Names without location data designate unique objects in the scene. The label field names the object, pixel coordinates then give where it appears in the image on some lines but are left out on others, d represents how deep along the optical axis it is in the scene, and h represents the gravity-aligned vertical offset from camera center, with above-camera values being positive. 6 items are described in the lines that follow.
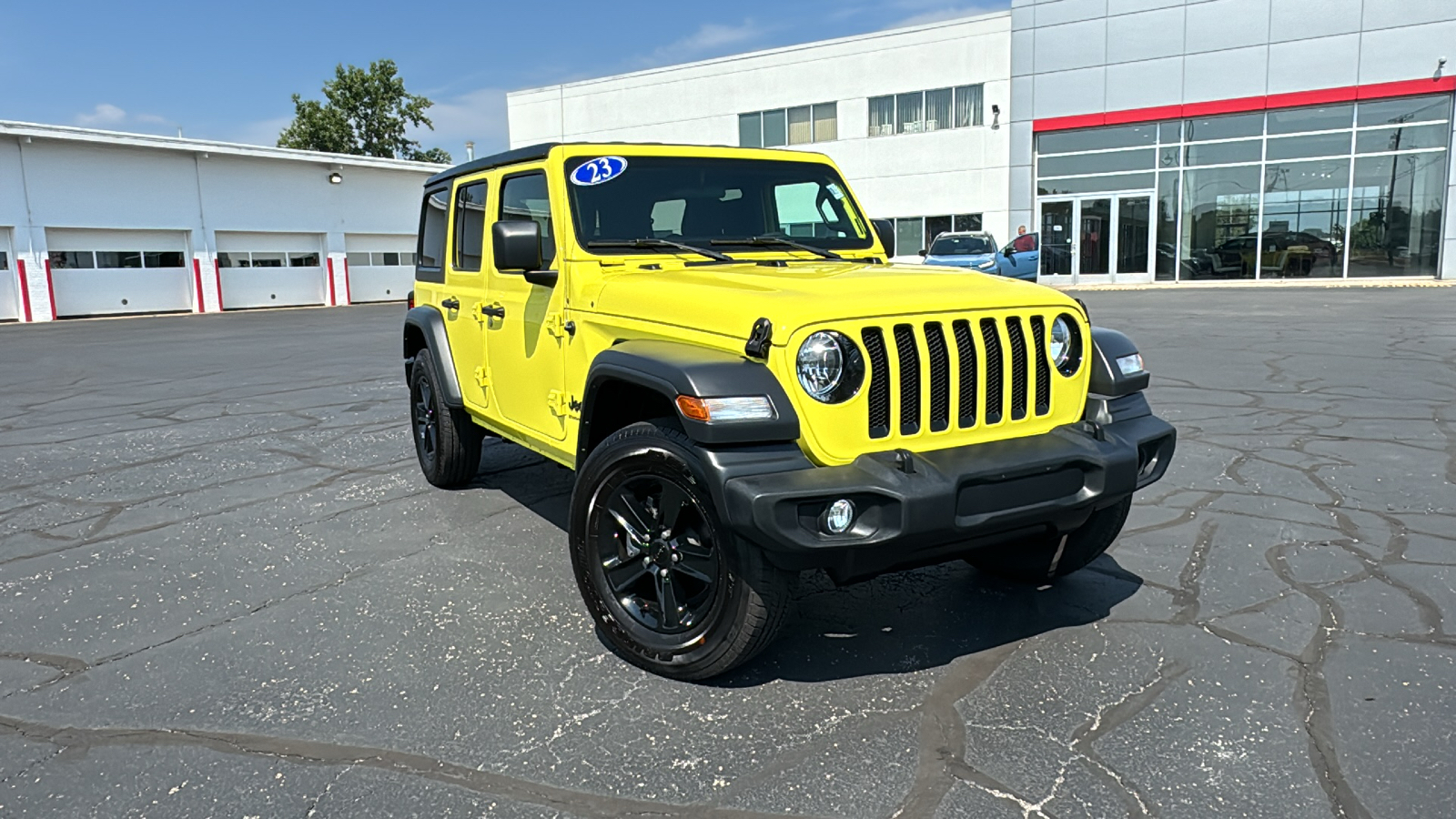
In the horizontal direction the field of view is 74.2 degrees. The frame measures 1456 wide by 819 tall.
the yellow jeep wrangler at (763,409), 2.86 -0.47
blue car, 22.50 +0.34
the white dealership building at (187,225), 24.97 +1.69
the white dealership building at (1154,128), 25.05 +3.82
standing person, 25.02 +0.52
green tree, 54.41 +9.28
